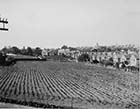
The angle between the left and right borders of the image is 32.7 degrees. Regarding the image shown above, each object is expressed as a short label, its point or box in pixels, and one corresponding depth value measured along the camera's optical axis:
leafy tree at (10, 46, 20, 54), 181.15
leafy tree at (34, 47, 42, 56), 173.25
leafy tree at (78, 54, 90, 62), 117.25
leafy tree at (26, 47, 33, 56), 173.25
